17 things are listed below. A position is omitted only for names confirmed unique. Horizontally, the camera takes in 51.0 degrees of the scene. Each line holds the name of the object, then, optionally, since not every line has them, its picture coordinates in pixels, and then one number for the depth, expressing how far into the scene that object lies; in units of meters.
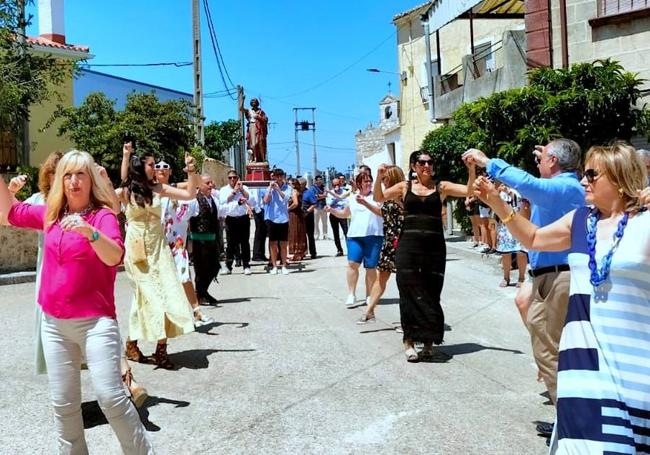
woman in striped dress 2.54
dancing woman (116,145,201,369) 5.84
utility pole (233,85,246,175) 43.50
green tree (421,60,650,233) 11.39
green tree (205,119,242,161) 56.72
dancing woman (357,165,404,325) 7.80
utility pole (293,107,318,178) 78.38
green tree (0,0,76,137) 14.22
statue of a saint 20.80
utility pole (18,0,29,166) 14.83
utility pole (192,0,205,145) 26.84
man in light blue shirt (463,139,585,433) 4.11
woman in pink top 3.49
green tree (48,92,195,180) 21.42
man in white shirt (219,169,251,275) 12.88
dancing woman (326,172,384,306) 8.77
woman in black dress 6.21
